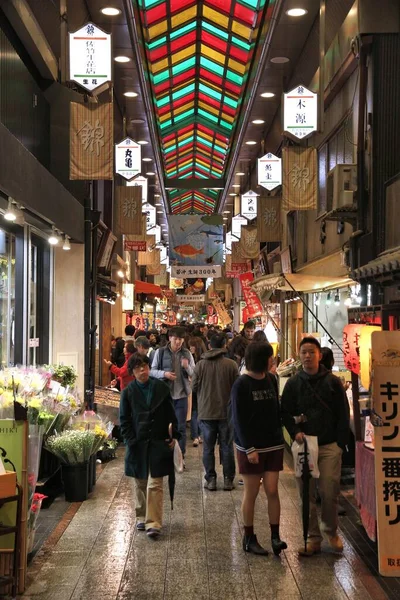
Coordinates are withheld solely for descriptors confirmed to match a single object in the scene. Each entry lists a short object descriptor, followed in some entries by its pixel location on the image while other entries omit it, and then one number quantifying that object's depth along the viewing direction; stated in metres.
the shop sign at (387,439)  5.23
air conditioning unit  12.67
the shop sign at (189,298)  45.97
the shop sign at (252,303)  21.00
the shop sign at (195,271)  28.09
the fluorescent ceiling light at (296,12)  15.03
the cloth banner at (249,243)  26.02
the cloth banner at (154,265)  29.73
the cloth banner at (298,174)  14.57
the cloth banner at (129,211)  18.52
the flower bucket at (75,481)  8.25
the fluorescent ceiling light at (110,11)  14.67
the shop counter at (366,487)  6.13
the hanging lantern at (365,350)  6.72
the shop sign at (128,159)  18.64
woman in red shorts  6.35
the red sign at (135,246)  24.16
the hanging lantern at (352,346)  7.43
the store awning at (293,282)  11.10
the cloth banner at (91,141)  10.90
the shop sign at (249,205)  26.45
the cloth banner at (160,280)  43.81
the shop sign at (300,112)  13.77
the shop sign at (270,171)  20.44
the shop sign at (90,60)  11.01
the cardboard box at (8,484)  5.16
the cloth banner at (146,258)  29.06
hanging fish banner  28.09
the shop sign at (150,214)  28.25
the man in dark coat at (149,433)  6.92
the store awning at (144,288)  29.20
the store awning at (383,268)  7.92
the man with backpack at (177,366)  10.49
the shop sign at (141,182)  24.03
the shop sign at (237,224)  28.50
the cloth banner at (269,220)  21.09
